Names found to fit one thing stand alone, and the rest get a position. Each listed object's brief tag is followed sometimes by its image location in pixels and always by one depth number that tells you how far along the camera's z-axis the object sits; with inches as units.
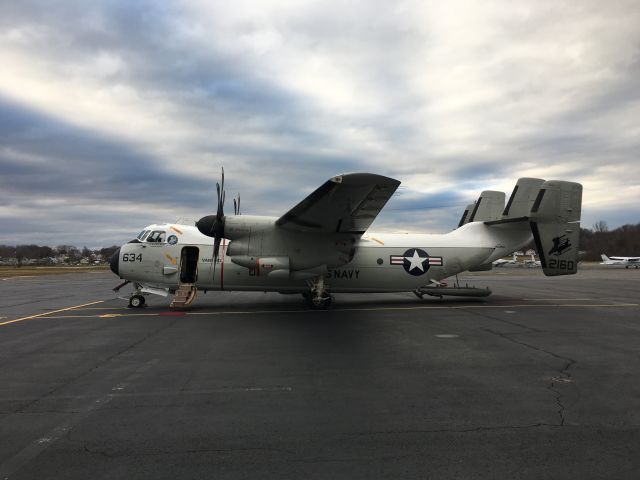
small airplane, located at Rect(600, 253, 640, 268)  2705.5
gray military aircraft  570.3
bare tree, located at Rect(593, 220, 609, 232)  5315.9
